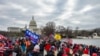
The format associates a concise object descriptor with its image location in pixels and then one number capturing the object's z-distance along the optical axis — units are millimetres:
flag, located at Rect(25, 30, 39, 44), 5871
